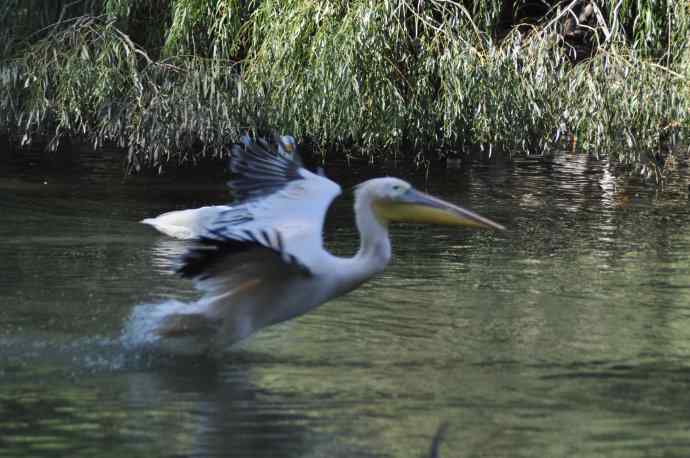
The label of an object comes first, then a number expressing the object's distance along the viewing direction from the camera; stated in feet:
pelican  40.98
